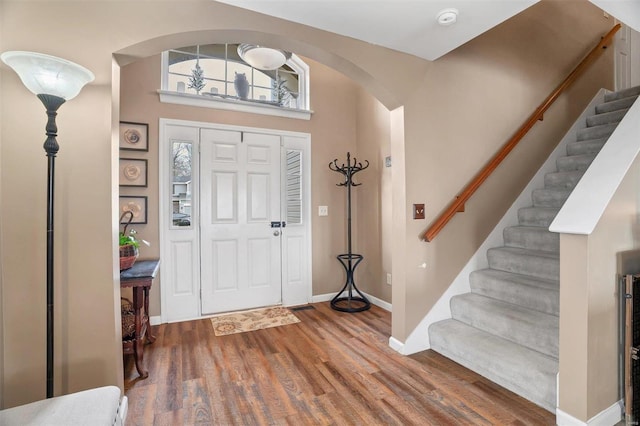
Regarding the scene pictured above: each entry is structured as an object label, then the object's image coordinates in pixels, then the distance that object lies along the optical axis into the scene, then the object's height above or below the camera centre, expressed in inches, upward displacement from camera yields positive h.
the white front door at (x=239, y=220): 134.5 -3.7
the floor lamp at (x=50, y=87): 48.6 +21.4
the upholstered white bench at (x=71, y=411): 42.9 -29.3
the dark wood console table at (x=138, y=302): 83.8 -25.9
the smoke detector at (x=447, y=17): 76.4 +49.9
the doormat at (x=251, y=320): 120.6 -46.2
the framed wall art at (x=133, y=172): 119.6 +15.9
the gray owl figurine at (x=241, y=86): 140.5 +58.3
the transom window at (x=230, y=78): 132.9 +62.9
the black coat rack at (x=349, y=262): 146.6 -26.2
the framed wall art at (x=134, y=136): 119.3 +30.2
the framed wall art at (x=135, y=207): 119.4 +2.0
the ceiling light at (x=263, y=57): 118.1 +61.3
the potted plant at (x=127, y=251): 86.4 -11.3
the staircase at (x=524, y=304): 76.7 -29.5
